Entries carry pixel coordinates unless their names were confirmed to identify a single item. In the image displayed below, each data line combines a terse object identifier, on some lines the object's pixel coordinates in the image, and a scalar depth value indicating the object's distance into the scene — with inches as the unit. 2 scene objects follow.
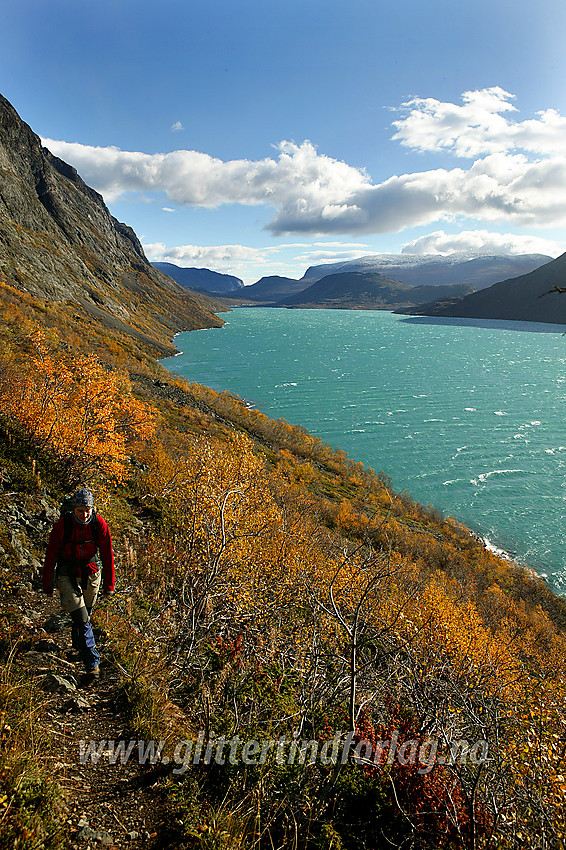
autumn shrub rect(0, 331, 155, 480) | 513.0
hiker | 224.1
